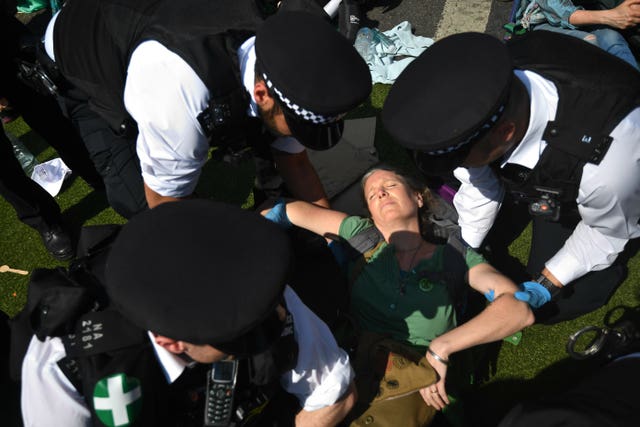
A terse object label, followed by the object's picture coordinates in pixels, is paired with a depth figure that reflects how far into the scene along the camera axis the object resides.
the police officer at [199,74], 1.95
